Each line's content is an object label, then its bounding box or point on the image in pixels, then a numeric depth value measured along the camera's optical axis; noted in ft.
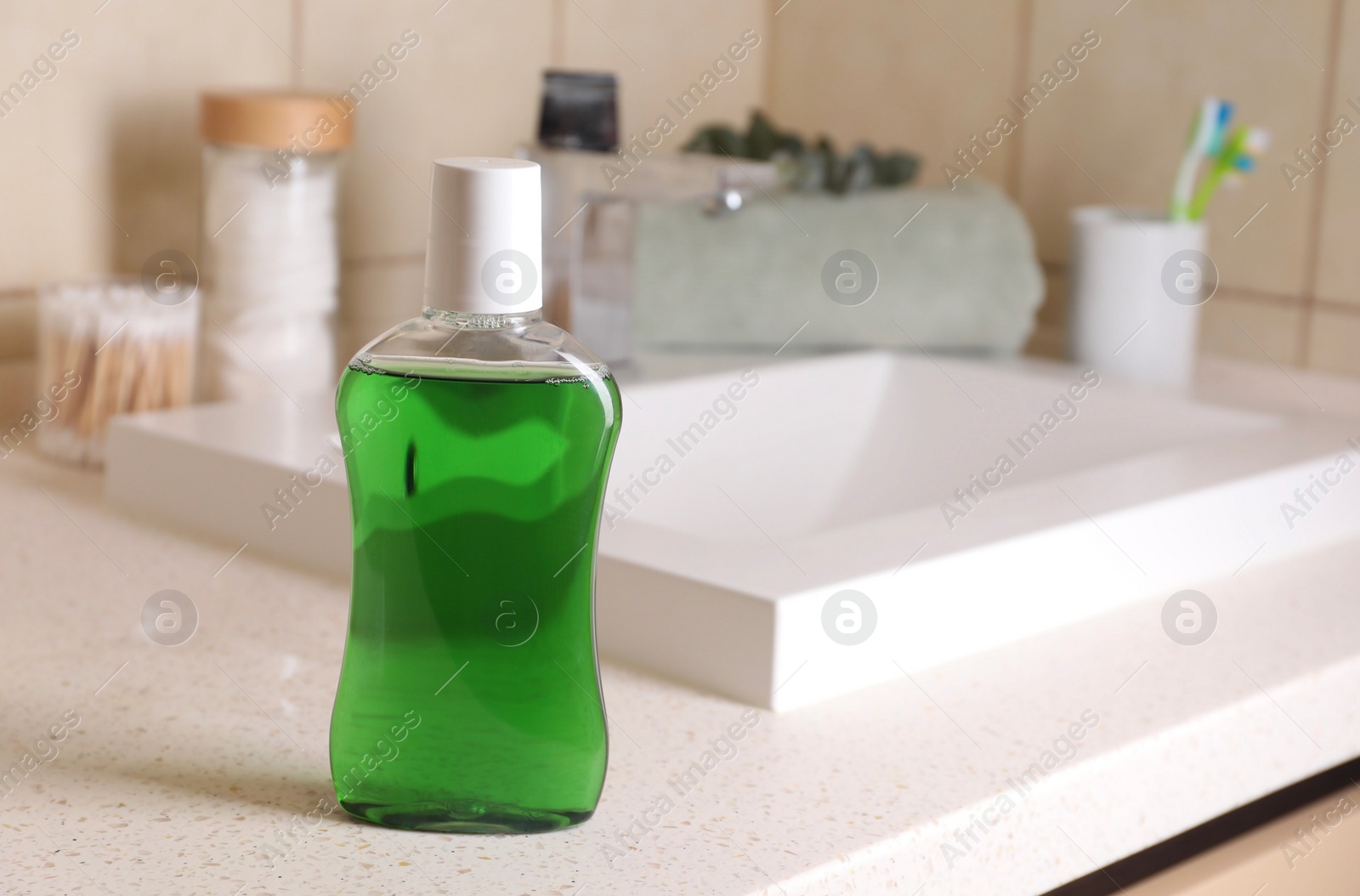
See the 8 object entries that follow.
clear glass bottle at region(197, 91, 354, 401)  5.85
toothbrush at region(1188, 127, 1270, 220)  6.24
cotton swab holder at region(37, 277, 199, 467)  5.75
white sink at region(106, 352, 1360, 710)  5.02
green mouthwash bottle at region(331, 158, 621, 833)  4.44
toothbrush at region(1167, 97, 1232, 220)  6.26
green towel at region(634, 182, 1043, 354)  6.34
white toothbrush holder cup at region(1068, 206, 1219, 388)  6.32
